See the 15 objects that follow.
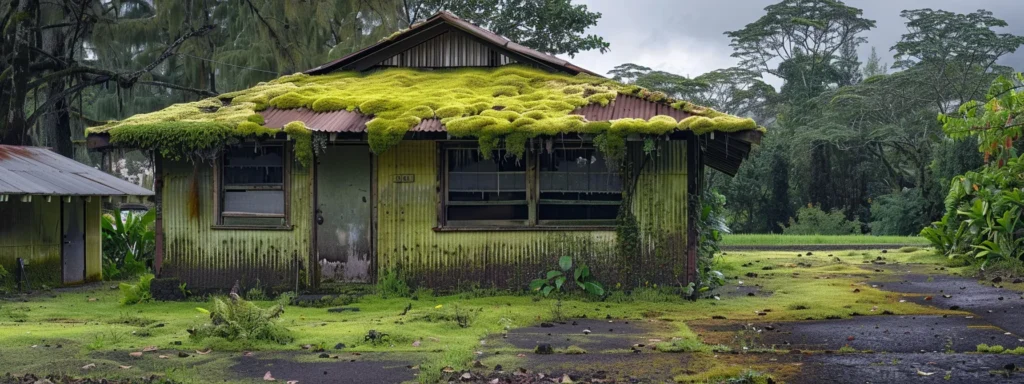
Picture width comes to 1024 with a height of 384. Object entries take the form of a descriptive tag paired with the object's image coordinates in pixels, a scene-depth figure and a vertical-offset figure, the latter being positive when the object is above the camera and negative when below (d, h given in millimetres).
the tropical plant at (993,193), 15891 +27
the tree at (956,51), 39812 +5903
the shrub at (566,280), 13227 -1068
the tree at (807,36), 51406 +8392
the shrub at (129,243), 20203 -773
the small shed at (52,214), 16031 -127
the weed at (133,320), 11516 -1333
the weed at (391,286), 13625 -1139
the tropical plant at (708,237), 13683 -605
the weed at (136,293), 13828 -1209
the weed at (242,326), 9562 -1154
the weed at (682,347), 9102 -1346
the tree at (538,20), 34344 +6161
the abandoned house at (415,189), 13281 +170
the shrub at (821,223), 39281 -1062
